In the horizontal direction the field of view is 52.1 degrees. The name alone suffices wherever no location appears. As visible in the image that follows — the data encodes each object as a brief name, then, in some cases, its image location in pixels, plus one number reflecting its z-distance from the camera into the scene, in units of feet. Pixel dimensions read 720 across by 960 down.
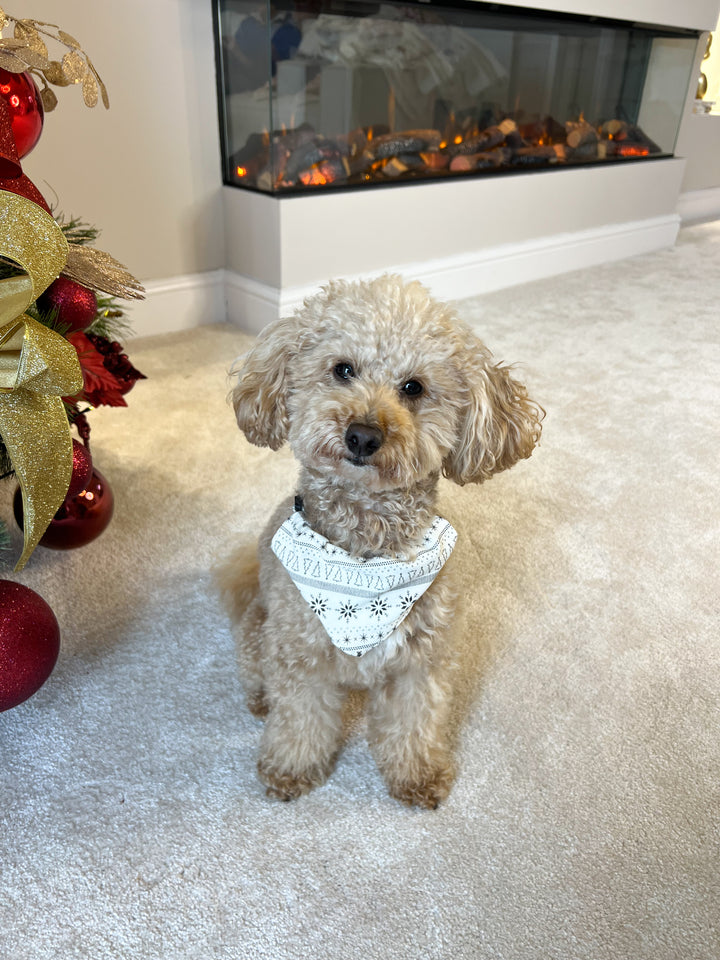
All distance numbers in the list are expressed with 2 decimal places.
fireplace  7.99
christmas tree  3.12
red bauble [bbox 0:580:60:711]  3.51
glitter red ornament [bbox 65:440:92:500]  4.29
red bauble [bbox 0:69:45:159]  3.52
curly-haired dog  3.07
